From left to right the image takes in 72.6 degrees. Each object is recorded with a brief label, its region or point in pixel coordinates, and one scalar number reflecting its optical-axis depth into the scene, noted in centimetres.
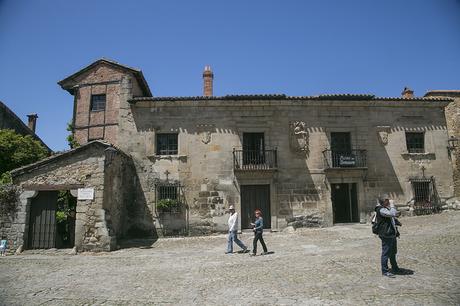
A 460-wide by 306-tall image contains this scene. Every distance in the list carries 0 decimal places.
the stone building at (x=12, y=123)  1880
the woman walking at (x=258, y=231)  941
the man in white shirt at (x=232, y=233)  994
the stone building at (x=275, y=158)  1403
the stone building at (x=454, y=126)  1527
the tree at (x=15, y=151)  1402
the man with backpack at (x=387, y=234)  638
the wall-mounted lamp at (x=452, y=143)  1521
